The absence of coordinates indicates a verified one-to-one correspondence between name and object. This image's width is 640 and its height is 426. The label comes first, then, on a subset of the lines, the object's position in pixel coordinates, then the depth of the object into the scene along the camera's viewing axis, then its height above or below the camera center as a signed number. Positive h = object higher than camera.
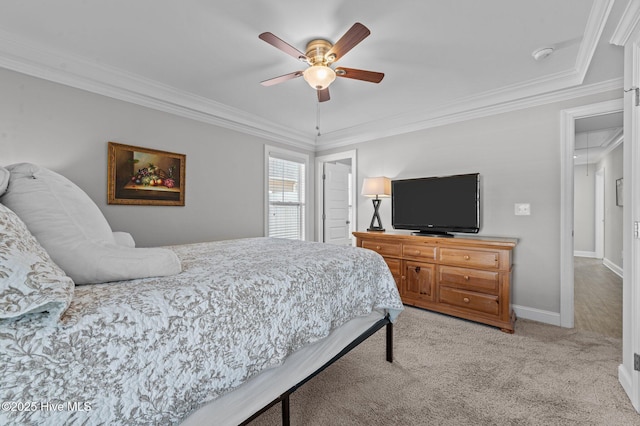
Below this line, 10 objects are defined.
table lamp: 3.96 +0.34
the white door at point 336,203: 5.16 +0.18
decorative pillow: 0.70 -0.19
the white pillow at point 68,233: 1.05 -0.09
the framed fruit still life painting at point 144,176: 2.81 +0.39
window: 4.42 +0.32
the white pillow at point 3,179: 1.04 +0.12
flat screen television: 3.31 +0.12
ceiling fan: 2.00 +1.16
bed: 0.72 -0.44
